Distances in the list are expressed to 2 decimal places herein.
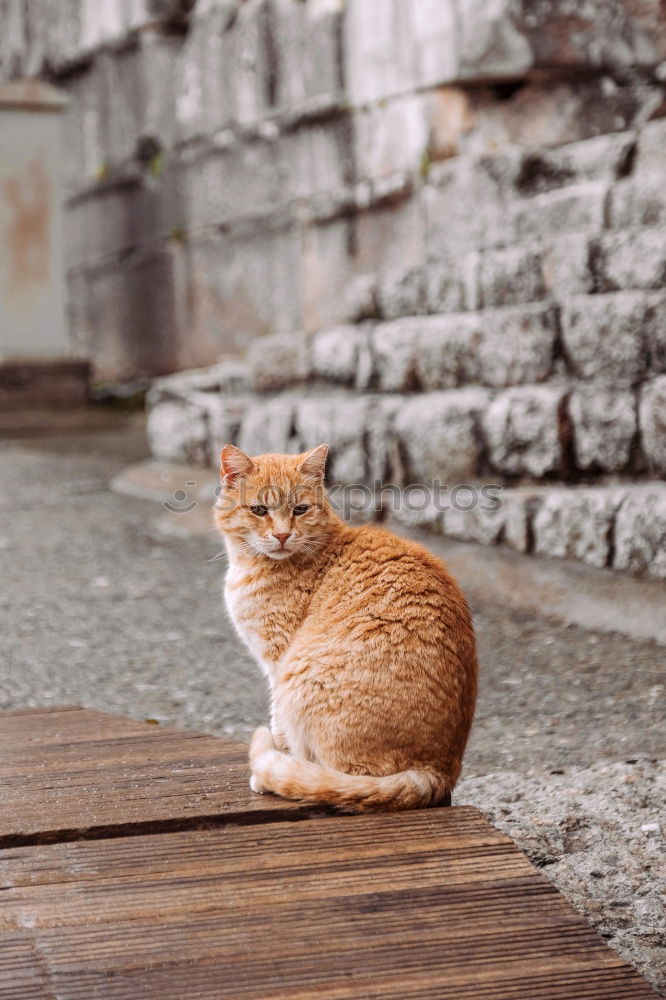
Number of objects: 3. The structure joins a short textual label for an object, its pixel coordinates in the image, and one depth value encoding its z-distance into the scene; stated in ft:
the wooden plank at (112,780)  7.07
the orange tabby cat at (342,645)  7.42
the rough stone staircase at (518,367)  14.70
